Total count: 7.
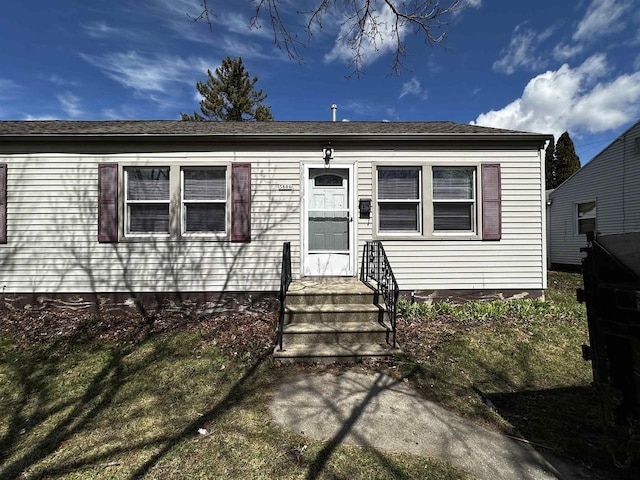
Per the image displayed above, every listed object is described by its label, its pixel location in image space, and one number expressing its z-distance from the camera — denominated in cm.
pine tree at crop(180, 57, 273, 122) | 2197
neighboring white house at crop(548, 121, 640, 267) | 1105
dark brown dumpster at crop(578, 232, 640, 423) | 230
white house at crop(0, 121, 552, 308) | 632
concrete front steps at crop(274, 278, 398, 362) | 427
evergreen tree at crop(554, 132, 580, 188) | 2698
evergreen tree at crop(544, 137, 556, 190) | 2861
